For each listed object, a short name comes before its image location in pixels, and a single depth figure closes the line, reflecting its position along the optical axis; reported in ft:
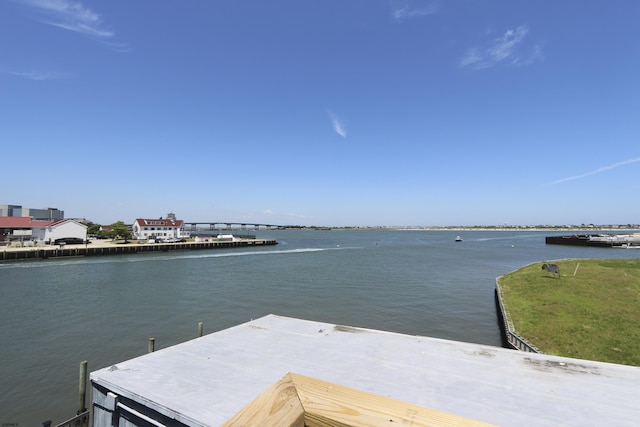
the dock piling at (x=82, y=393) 36.47
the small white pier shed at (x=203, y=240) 311.99
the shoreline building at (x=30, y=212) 460.55
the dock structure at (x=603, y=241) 289.53
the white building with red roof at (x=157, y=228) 307.37
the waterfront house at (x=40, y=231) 238.68
